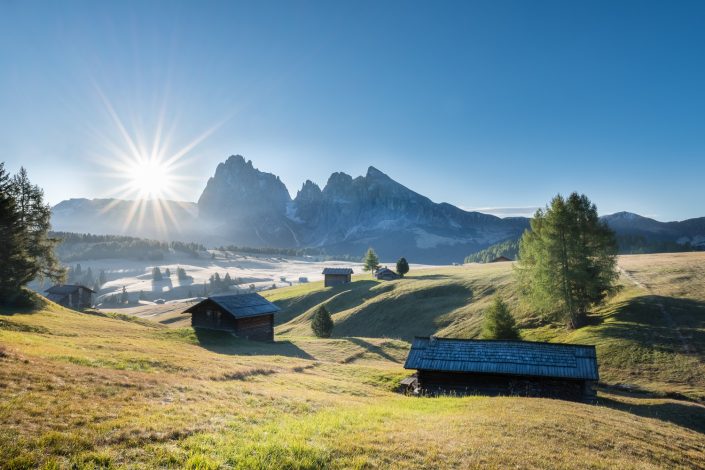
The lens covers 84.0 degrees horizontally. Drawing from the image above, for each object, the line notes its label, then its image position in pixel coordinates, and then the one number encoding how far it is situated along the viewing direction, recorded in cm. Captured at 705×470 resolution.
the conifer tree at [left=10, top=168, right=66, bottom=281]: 5038
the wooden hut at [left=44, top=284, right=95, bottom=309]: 7919
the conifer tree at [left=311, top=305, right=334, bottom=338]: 6225
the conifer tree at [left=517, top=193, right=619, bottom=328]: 4481
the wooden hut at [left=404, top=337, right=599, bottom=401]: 2738
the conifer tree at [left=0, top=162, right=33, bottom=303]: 4128
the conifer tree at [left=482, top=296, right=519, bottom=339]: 4119
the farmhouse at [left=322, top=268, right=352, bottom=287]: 11331
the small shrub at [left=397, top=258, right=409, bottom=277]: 11047
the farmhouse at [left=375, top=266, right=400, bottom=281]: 11288
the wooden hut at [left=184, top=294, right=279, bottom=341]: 5156
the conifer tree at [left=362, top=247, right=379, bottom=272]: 12194
